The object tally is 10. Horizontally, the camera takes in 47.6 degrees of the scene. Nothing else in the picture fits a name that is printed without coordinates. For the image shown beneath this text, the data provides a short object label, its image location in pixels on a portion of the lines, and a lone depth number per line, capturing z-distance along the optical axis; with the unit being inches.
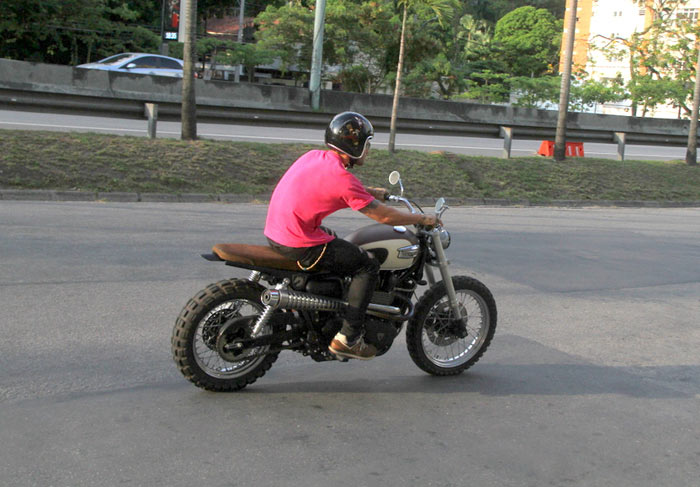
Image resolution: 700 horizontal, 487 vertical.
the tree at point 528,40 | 2559.1
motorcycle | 179.9
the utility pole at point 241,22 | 1750.7
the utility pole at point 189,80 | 593.9
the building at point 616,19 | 2646.7
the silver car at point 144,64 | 1000.9
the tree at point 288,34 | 1359.5
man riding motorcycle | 179.8
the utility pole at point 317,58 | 845.2
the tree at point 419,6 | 700.0
